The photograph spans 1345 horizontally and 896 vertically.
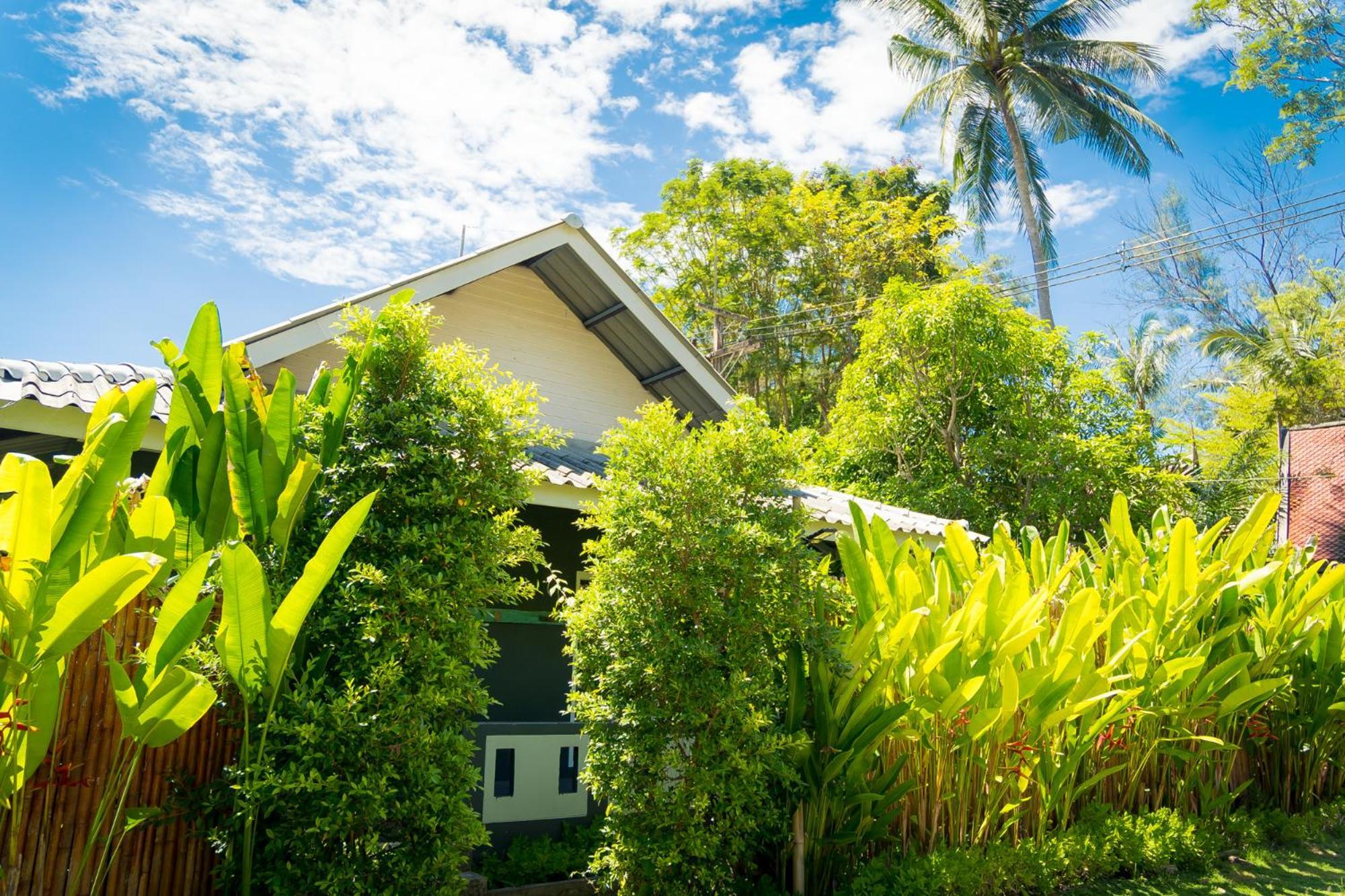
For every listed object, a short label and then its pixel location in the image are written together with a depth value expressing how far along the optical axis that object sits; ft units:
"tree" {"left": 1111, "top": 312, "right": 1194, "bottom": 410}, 111.04
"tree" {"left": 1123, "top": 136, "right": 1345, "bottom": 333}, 81.51
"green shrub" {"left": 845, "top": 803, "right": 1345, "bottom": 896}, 15.69
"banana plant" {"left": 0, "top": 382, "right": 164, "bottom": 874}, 10.11
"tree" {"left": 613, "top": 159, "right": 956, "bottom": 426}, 82.23
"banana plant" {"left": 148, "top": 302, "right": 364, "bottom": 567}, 13.26
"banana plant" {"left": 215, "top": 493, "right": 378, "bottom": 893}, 11.48
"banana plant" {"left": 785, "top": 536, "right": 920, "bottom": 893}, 15.93
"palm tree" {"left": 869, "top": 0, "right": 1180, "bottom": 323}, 72.95
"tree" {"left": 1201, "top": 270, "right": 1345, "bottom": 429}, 85.10
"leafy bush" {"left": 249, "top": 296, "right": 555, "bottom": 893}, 12.23
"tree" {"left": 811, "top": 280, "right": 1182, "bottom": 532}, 53.06
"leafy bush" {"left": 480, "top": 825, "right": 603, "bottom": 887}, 18.70
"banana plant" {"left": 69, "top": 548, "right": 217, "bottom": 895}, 10.88
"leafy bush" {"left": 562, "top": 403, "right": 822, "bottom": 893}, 14.51
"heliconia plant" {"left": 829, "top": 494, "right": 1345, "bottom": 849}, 16.43
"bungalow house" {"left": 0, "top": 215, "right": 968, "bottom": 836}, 19.63
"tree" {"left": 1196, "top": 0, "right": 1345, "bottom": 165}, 53.06
